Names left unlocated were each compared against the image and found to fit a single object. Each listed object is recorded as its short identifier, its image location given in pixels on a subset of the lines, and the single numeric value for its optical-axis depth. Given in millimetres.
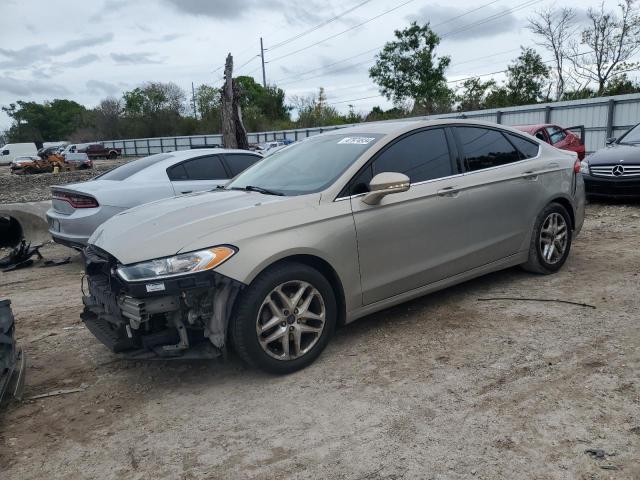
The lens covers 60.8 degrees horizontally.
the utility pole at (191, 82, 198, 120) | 78450
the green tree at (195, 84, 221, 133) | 64256
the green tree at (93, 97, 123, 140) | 72312
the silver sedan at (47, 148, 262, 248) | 6713
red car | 12172
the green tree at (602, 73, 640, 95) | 31003
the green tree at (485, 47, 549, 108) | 39750
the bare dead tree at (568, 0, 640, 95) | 34031
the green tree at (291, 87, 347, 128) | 58406
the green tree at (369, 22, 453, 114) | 46188
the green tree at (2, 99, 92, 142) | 94625
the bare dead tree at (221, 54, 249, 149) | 14242
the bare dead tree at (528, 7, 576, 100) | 38781
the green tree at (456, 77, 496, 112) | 44562
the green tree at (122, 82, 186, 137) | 68188
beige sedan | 3354
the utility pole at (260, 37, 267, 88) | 66438
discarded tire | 3385
